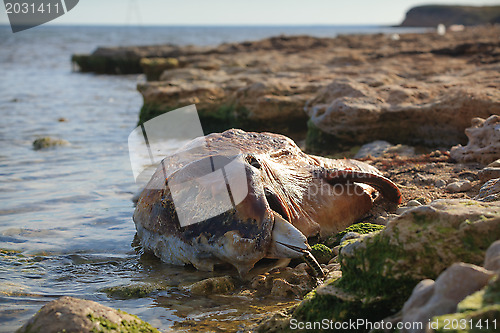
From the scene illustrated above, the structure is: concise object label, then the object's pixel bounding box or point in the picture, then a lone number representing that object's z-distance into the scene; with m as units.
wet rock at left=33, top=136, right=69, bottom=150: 7.79
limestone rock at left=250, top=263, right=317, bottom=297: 3.23
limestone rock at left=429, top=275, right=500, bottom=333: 1.64
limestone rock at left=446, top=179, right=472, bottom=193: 4.40
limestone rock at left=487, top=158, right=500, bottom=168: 4.49
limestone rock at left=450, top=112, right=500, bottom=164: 4.96
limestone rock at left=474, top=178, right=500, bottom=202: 3.43
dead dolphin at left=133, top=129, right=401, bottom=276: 3.30
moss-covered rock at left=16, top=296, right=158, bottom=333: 2.33
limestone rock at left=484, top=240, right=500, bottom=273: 1.93
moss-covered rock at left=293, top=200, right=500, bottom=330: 2.26
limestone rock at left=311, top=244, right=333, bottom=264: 3.58
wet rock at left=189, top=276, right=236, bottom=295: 3.27
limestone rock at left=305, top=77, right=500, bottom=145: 5.96
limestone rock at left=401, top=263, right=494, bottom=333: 1.90
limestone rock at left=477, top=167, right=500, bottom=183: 4.31
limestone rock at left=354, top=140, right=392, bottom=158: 6.02
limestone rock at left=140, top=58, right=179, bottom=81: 17.44
